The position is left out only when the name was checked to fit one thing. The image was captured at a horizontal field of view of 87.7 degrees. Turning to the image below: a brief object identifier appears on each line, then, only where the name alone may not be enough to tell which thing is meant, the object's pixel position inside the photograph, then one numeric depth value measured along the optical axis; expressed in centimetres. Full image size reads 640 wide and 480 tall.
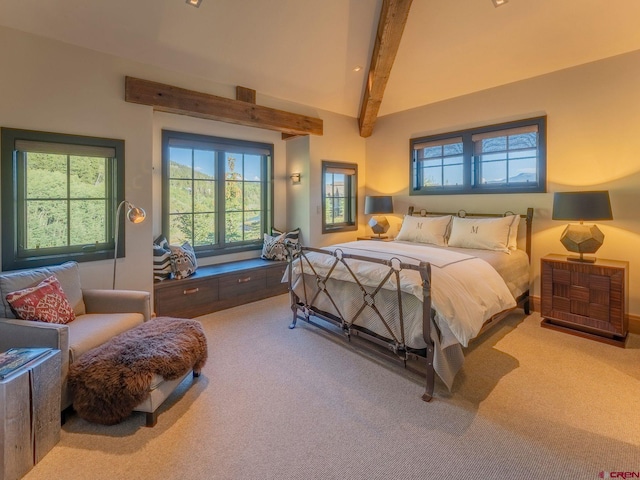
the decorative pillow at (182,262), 387
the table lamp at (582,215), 321
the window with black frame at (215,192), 434
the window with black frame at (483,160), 410
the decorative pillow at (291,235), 519
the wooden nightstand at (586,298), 314
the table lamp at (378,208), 531
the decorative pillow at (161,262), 375
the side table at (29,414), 161
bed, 231
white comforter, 228
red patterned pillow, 224
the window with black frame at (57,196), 283
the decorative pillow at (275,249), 505
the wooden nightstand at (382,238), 537
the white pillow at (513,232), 393
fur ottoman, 197
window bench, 377
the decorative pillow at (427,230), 443
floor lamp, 296
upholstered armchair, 204
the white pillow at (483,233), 387
